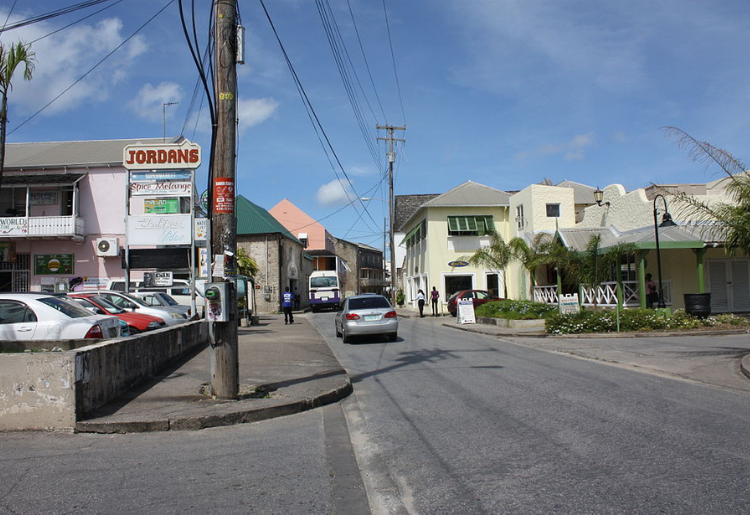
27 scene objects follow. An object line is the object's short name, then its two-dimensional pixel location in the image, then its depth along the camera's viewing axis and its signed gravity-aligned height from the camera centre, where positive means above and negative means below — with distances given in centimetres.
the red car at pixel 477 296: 2912 -38
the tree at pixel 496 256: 3188 +179
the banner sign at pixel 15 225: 2830 +369
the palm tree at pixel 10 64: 1404 +579
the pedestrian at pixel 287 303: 2714 -43
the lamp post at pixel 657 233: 1748 +167
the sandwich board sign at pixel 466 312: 2458 -97
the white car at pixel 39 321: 923 -33
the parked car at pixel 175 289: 2372 +36
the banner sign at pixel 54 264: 2981 +187
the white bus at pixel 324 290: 4378 +22
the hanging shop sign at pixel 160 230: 1898 +222
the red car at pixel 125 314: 1396 -41
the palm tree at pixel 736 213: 1129 +138
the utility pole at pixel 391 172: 3541 +729
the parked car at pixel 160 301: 1935 -11
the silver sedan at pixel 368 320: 1698 -84
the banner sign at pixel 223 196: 774 +133
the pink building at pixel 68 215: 2955 +395
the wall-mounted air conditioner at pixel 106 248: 2927 +257
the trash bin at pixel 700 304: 1798 -66
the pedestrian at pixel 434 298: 3155 -44
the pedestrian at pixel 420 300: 3059 -51
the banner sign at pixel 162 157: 1831 +445
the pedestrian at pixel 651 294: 2066 -36
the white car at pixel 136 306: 1606 -23
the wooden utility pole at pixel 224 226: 773 +93
